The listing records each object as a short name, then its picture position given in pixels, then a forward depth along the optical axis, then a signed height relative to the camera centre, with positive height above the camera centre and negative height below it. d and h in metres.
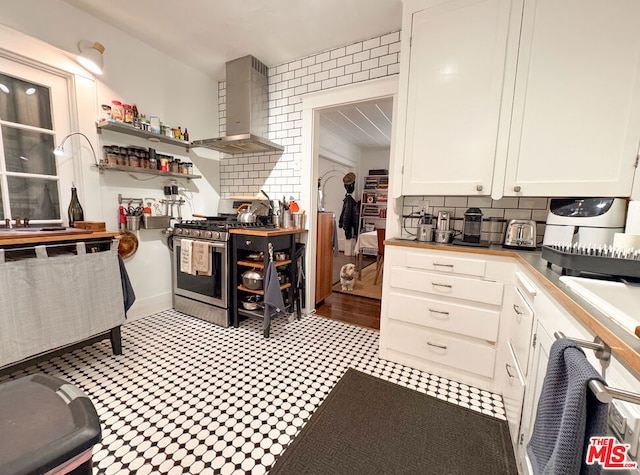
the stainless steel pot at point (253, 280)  2.39 -0.67
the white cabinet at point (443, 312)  1.62 -0.66
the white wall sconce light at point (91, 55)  2.03 +1.14
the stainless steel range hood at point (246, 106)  2.66 +1.06
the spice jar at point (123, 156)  2.33 +0.42
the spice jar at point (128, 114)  2.31 +0.79
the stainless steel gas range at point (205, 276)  2.39 -0.68
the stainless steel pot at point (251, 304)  2.48 -0.91
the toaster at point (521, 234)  1.70 -0.12
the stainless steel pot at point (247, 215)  2.69 -0.09
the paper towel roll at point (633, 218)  1.22 +0.01
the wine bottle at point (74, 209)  2.02 -0.06
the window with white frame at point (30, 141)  1.90 +0.45
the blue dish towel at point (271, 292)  2.21 -0.71
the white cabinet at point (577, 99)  1.39 +0.67
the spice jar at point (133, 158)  2.39 +0.41
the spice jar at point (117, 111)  2.25 +0.79
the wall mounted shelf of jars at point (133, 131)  2.18 +0.65
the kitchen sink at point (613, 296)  0.57 -0.22
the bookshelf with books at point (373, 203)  6.21 +0.19
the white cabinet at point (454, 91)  1.63 +0.81
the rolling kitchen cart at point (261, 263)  2.28 -0.52
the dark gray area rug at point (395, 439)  1.16 -1.12
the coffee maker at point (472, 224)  1.86 -0.07
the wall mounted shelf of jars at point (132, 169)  2.26 +0.31
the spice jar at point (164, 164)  2.60 +0.40
